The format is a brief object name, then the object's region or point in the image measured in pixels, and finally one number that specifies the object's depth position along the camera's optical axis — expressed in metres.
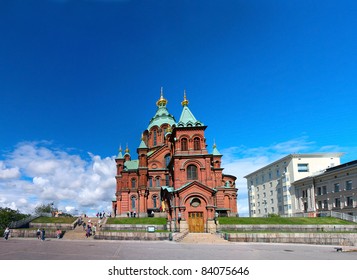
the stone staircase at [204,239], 29.75
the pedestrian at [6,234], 31.94
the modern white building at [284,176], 70.75
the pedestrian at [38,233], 34.66
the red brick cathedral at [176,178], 37.81
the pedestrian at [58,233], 35.13
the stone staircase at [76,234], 35.50
